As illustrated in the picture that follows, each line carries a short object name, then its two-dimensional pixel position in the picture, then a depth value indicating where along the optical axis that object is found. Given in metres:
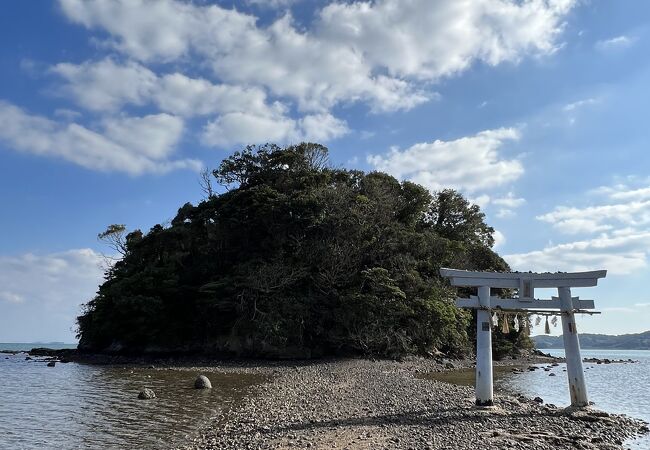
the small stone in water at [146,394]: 18.34
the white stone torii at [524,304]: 14.47
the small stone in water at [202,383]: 21.22
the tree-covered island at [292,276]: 35.47
